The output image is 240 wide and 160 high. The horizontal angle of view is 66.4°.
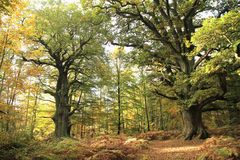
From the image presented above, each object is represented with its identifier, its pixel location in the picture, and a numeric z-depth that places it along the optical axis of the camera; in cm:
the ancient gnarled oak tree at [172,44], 1078
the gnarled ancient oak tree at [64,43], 1343
